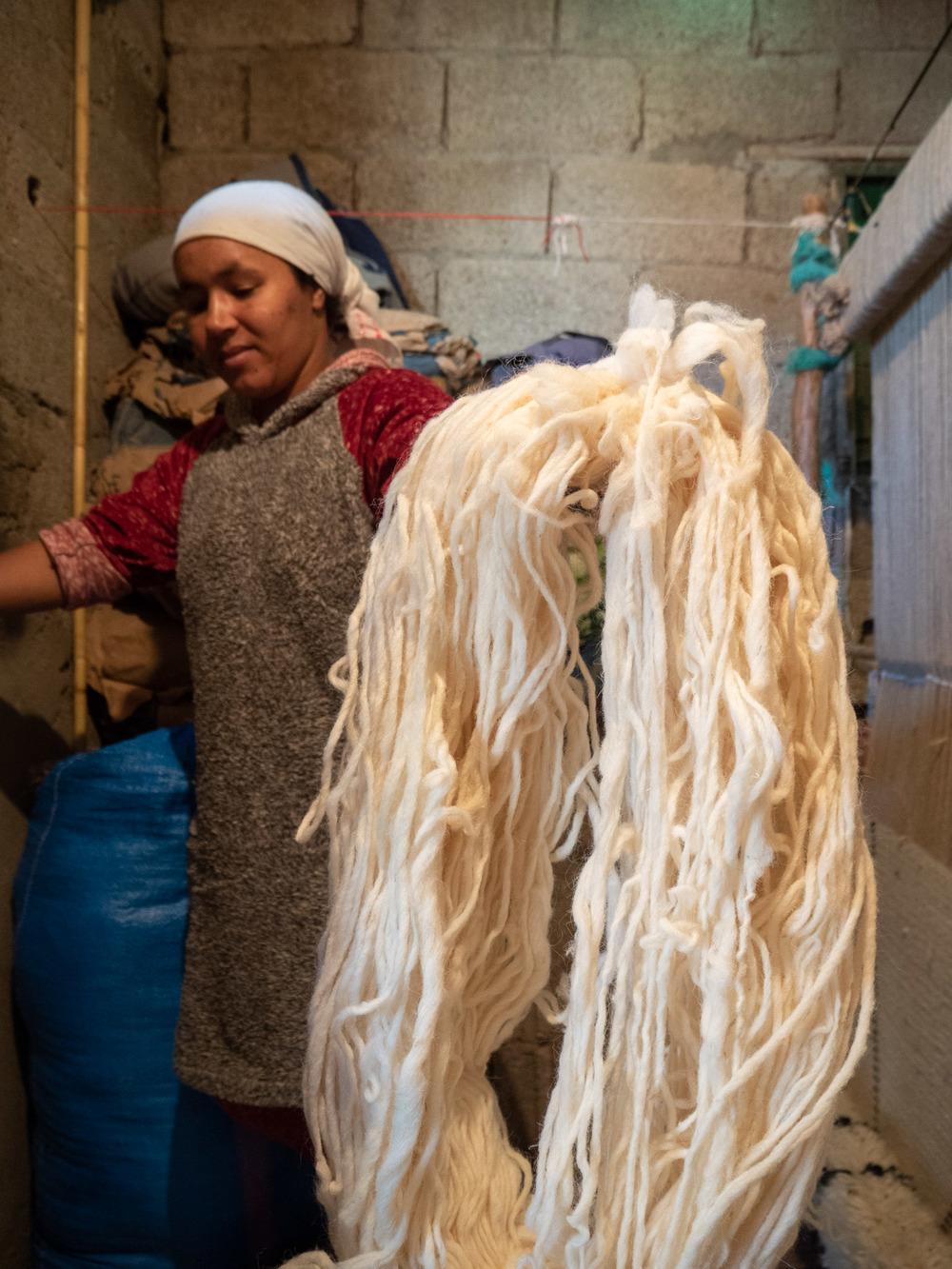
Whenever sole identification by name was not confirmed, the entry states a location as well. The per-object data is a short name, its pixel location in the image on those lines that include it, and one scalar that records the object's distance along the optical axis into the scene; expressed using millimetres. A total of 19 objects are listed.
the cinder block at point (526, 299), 1569
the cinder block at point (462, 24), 1545
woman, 811
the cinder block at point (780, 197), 1566
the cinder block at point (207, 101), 1587
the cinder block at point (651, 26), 1543
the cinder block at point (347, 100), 1571
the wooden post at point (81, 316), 1271
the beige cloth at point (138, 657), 1237
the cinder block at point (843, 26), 1539
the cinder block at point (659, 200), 1569
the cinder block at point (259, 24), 1569
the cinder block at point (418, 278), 1593
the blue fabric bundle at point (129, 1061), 1046
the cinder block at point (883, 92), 1545
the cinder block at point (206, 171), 1596
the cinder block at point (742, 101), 1552
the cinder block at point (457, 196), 1572
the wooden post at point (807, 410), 1250
